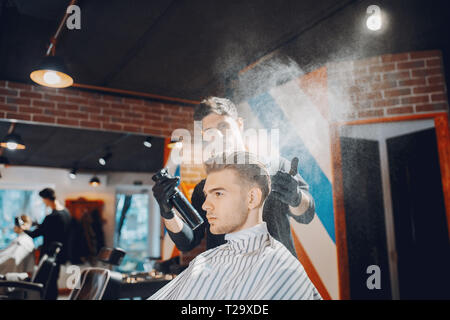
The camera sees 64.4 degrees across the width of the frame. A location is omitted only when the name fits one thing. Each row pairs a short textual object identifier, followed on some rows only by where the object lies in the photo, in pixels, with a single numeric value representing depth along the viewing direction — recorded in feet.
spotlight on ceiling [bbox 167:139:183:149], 6.96
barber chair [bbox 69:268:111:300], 6.39
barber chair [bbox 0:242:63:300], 9.04
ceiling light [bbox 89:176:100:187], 17.10
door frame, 6.41
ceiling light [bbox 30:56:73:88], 6.83
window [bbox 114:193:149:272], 6.35
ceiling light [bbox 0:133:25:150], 9.25
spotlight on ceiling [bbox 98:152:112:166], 13.70
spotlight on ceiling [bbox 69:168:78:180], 18.51
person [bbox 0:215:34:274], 6.92
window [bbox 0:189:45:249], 6.63
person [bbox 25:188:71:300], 8.94
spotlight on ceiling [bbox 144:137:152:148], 11.58
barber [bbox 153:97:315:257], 3.78
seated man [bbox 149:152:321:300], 3.14
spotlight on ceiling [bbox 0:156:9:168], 10.35
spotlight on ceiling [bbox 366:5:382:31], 6.86
